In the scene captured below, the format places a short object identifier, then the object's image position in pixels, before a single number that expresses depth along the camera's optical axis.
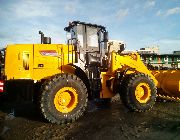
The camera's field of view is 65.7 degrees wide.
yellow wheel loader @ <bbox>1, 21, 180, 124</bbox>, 3.78
